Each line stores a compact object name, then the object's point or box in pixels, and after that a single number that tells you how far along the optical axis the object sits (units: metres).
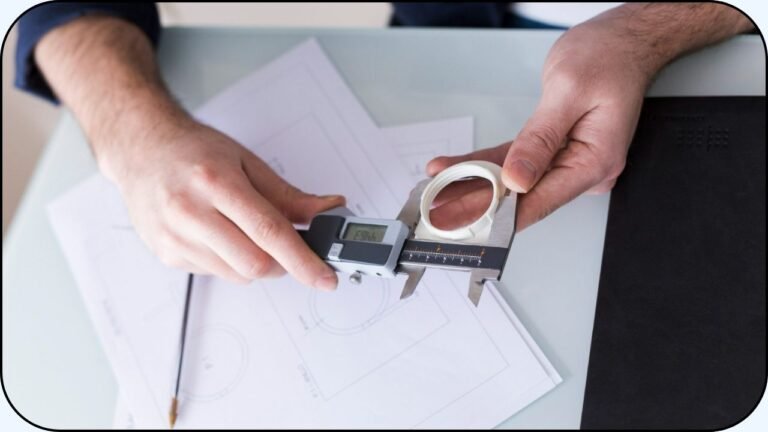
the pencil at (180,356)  0.78
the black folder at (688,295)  0.60
